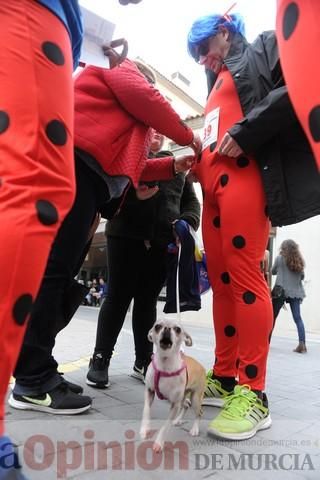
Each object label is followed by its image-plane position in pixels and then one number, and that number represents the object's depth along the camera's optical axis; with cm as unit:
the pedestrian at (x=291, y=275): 712
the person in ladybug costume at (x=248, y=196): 198
